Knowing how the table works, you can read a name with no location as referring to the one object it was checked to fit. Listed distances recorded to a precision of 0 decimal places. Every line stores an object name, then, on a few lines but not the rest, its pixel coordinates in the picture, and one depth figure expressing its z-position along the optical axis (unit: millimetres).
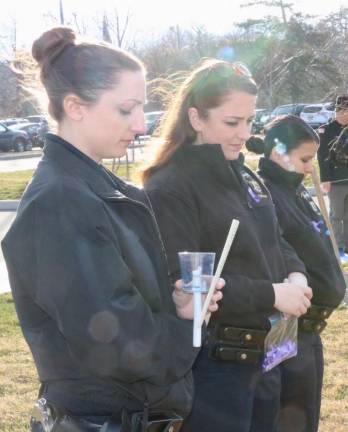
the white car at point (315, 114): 31941
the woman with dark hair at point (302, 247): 2918
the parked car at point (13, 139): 32594
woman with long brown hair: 2432
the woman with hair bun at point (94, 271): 1661
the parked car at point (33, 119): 38475
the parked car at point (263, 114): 29795
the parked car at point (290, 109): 32812
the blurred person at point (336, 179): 8875
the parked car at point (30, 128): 34234
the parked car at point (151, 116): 34559
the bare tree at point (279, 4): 38281
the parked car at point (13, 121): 36500
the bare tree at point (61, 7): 19539
